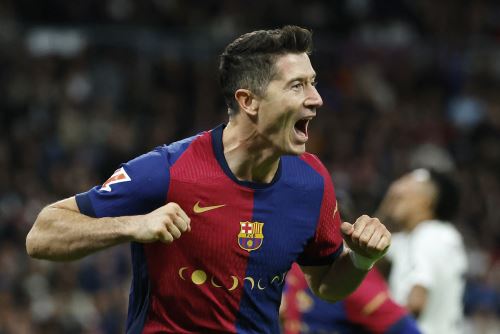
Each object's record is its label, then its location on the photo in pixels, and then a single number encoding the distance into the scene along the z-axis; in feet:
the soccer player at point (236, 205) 26.66
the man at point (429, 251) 43.47
